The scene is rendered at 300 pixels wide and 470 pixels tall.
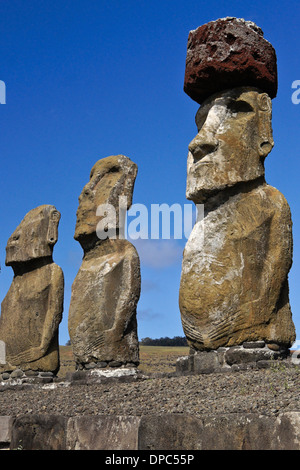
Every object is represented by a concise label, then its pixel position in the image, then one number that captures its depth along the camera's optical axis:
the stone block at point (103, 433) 6.73
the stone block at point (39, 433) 7.23
